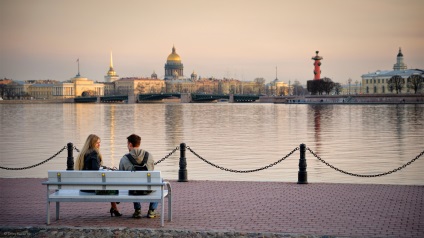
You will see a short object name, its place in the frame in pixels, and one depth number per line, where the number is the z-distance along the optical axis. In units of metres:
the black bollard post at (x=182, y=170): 14.19
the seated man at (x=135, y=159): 9.77
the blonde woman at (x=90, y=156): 9.71
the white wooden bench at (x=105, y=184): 9.23
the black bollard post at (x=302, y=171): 13.89
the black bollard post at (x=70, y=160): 14.92
